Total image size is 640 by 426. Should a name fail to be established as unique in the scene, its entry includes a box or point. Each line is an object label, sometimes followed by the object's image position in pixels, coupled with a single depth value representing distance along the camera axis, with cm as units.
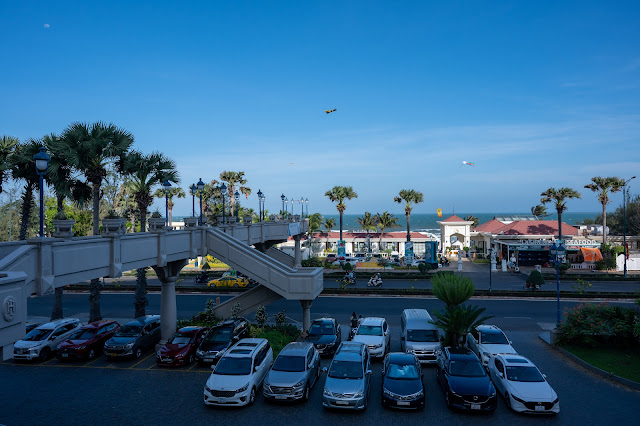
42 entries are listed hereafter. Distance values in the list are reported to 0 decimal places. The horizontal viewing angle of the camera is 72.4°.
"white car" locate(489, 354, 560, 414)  1330
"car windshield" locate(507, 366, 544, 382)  1436
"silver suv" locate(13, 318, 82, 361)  1962
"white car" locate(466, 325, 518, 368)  1803
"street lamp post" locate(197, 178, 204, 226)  2464
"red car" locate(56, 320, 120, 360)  1953
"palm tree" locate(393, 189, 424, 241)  6731
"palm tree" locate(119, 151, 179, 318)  2545
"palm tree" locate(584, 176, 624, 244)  5616
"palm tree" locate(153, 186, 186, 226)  6688
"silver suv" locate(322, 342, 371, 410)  1345
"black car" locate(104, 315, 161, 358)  1948
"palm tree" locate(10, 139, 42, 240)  2320
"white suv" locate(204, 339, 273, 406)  1395
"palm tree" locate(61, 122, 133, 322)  2245
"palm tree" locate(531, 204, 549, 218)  8631
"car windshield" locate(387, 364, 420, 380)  1447
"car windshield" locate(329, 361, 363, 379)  1438
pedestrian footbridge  1091
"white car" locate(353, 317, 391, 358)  1917
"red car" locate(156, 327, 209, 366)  1859
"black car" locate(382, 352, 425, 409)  1356
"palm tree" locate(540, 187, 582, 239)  5497
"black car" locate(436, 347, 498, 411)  1343
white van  1859
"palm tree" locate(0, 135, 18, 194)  2323
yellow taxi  4128
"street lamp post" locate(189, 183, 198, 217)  2624
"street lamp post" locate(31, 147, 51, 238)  1221
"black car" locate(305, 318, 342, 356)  2000
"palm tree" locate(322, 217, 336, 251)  7318
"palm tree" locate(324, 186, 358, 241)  7494
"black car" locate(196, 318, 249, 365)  1856
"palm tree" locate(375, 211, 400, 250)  7088
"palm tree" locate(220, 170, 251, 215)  6352
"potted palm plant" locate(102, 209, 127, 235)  1600
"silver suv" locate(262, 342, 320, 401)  1416
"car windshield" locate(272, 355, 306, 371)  1504
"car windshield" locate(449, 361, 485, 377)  1454
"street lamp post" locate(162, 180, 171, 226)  2112
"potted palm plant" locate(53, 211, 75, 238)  1394
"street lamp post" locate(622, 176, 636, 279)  4521
